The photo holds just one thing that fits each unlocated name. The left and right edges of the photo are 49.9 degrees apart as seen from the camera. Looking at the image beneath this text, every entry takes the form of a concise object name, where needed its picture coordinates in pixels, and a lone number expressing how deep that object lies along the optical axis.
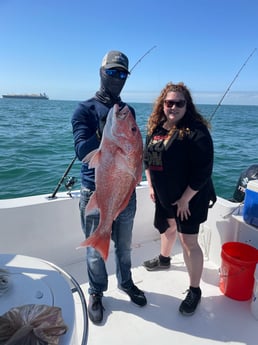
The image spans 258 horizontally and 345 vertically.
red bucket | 2.46
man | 1.78
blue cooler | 2.55
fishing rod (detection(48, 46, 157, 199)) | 2.85
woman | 2.13
